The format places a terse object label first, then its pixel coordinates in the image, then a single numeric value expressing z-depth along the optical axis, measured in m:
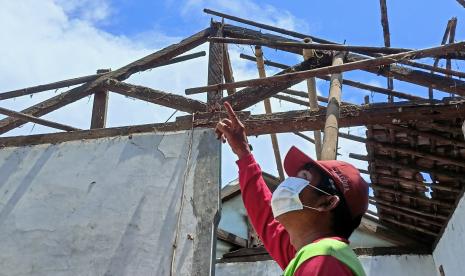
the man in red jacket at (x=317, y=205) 1.68
